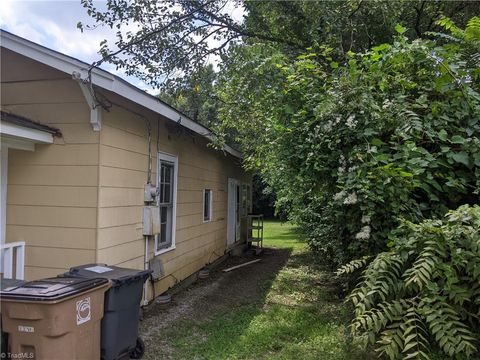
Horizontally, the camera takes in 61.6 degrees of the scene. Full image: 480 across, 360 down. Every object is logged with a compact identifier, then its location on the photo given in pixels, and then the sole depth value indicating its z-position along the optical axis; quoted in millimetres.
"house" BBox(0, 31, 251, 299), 4469
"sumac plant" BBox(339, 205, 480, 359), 3354
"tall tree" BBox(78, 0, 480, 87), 6891
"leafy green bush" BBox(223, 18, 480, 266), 4148
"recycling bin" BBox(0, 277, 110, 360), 2982
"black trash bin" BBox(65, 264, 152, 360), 3676
